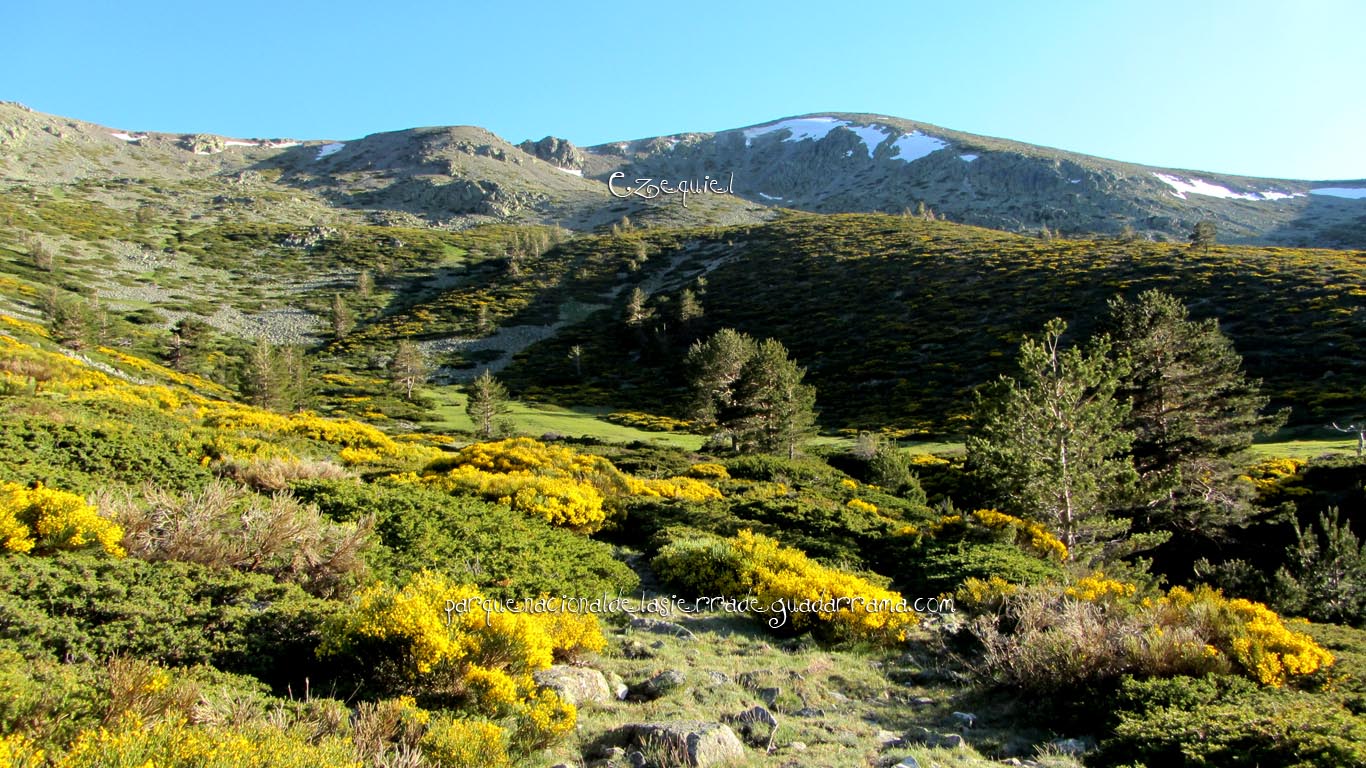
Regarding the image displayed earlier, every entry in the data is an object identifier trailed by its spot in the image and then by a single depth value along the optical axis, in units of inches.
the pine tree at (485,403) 1505.9
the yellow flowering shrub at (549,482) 426.0
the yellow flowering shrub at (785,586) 282.0
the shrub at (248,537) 217.9
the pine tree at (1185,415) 636.1
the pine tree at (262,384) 1342.3
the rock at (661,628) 269.1
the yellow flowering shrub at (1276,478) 732.0
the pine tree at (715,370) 1558.8
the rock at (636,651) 239.8
